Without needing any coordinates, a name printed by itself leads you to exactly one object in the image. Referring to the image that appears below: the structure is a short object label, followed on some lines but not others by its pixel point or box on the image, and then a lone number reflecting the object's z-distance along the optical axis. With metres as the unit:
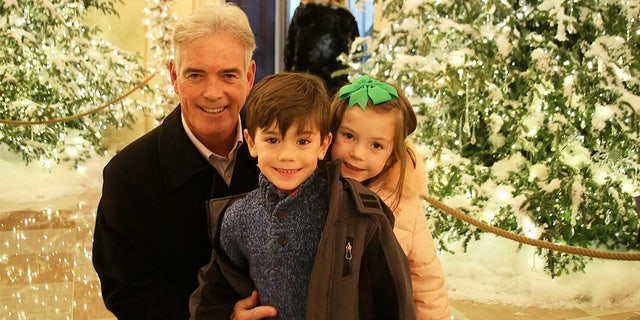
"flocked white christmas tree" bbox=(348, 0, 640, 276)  3.27
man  1.72
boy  1.28
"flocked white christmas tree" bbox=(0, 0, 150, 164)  6.08
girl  1.78
